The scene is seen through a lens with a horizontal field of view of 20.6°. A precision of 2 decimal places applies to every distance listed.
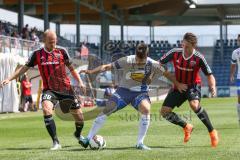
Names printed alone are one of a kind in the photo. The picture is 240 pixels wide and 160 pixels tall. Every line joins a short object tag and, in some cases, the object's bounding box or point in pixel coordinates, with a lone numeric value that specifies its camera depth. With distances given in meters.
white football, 12.01
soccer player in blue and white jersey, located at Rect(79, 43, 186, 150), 12.12
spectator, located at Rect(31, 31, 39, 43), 43.82
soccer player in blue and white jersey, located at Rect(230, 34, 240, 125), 16.56
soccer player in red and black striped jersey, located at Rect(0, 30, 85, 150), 12.33
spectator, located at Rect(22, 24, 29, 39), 42.84
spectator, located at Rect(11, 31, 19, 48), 33.19
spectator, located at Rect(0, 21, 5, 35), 40.44
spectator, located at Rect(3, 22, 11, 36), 41.61
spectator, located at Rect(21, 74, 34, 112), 33.75
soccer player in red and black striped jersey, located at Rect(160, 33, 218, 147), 12.70
